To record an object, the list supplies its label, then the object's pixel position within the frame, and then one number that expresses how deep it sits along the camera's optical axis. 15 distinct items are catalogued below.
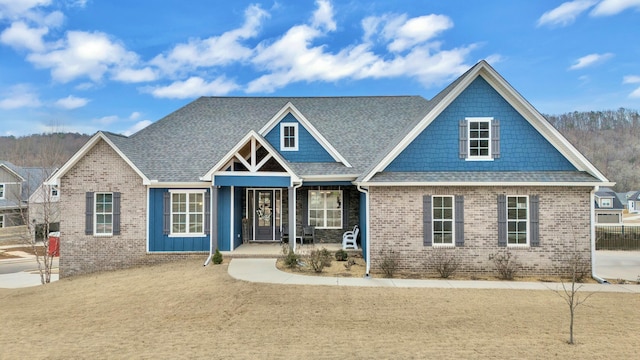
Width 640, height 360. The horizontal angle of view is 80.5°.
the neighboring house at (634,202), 66.94
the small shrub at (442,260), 12.88
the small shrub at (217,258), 14.25
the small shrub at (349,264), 13.44
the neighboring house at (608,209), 45.09
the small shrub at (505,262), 12.77
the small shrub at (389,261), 12.77
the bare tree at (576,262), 12.48
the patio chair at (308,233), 17.08
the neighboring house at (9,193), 39.00
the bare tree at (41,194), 17.64
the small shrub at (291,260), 13.23
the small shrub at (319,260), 12.91
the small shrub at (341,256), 14.77
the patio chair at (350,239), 16.16
